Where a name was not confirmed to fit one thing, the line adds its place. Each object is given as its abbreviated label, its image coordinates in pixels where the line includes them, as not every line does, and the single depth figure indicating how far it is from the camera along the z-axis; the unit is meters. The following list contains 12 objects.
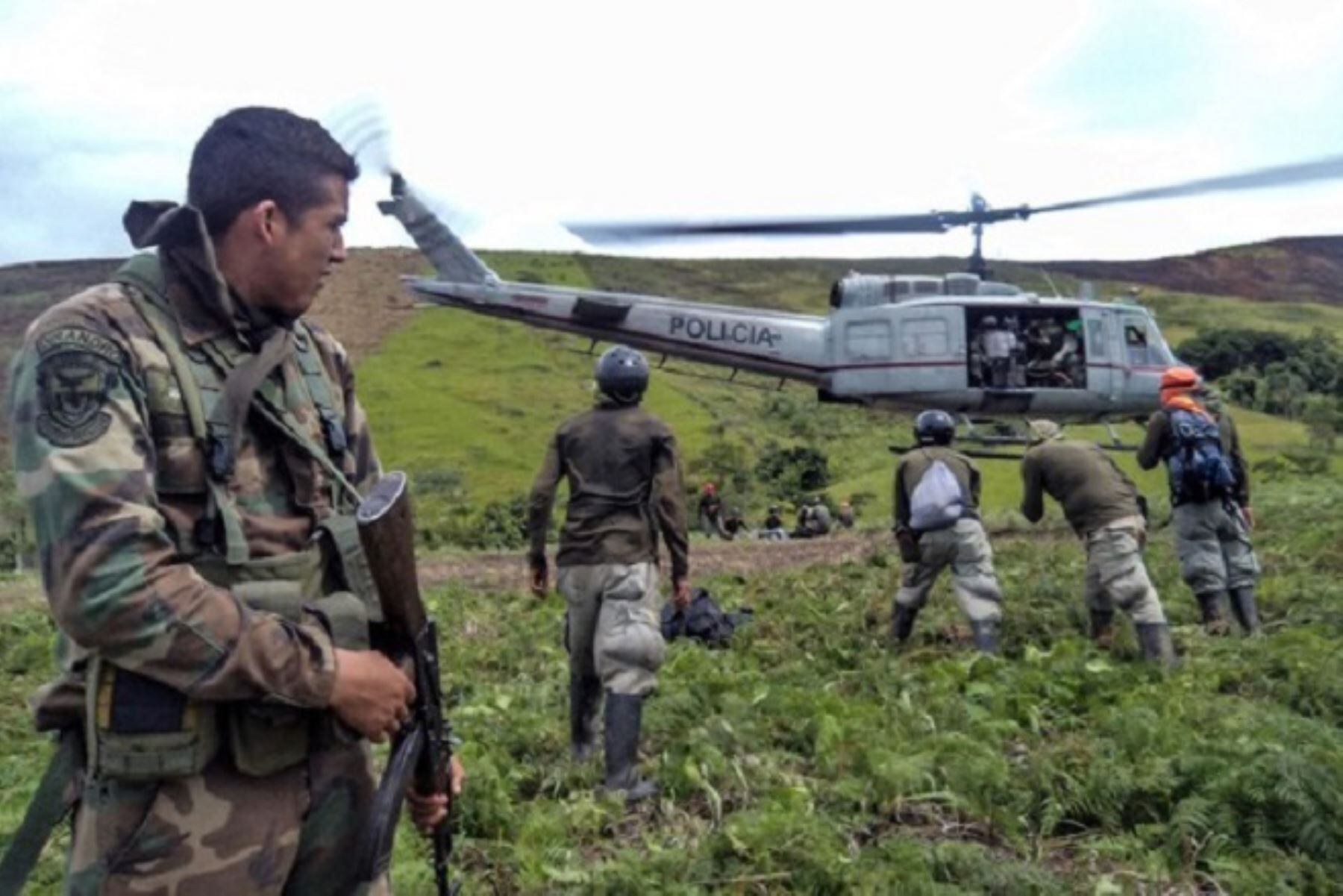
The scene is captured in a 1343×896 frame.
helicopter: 17.92
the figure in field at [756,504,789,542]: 23.28
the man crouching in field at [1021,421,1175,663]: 8.42
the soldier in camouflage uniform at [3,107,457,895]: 2.19
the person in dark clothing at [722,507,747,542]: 25.62
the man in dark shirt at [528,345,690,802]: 6.10
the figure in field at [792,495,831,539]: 24.01
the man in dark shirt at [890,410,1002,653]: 9.13
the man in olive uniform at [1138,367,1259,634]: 9.05
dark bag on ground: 10.03
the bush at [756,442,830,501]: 33.75
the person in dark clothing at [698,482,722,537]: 26.25
